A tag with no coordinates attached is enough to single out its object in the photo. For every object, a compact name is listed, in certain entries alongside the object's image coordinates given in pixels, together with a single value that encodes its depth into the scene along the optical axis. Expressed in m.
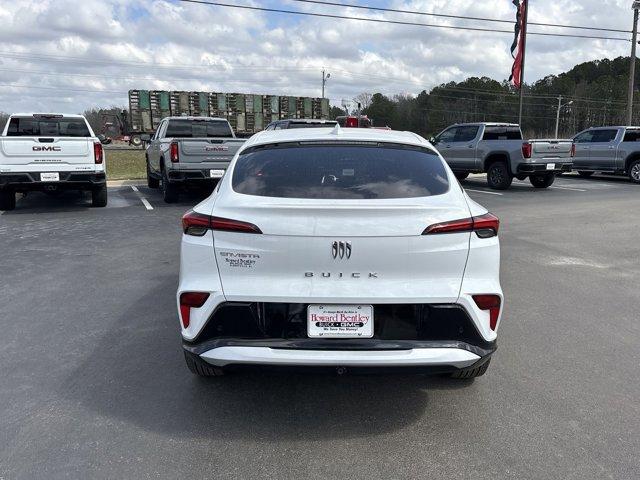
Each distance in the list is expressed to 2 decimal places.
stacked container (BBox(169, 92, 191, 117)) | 36.19
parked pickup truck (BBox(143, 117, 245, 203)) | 11.45
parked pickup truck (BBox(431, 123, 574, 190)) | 15.84
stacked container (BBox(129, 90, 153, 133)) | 35.12
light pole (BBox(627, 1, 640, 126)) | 27.36
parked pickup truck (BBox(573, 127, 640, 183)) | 18.59
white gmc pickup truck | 10.70
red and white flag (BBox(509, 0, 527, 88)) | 24.47
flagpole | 24.36
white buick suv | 3.01
